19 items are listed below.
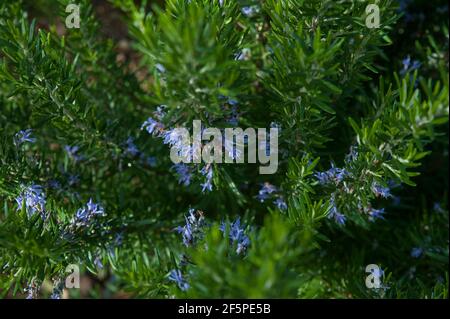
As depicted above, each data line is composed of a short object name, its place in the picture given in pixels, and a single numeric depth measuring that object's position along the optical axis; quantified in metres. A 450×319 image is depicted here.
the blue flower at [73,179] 0.88
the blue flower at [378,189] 0.79
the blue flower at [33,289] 0.79
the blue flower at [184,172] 0.84
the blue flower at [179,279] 0.79
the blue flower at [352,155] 0.80
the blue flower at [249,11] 0.86
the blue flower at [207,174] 0.81
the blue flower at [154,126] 0.79
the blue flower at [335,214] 0.81
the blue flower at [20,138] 0.82
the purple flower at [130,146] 0.88
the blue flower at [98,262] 0.84
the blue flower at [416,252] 0.90
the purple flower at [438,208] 0.93
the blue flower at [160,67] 0.75
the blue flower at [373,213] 0.84
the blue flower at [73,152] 0.90
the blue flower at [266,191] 0.84
